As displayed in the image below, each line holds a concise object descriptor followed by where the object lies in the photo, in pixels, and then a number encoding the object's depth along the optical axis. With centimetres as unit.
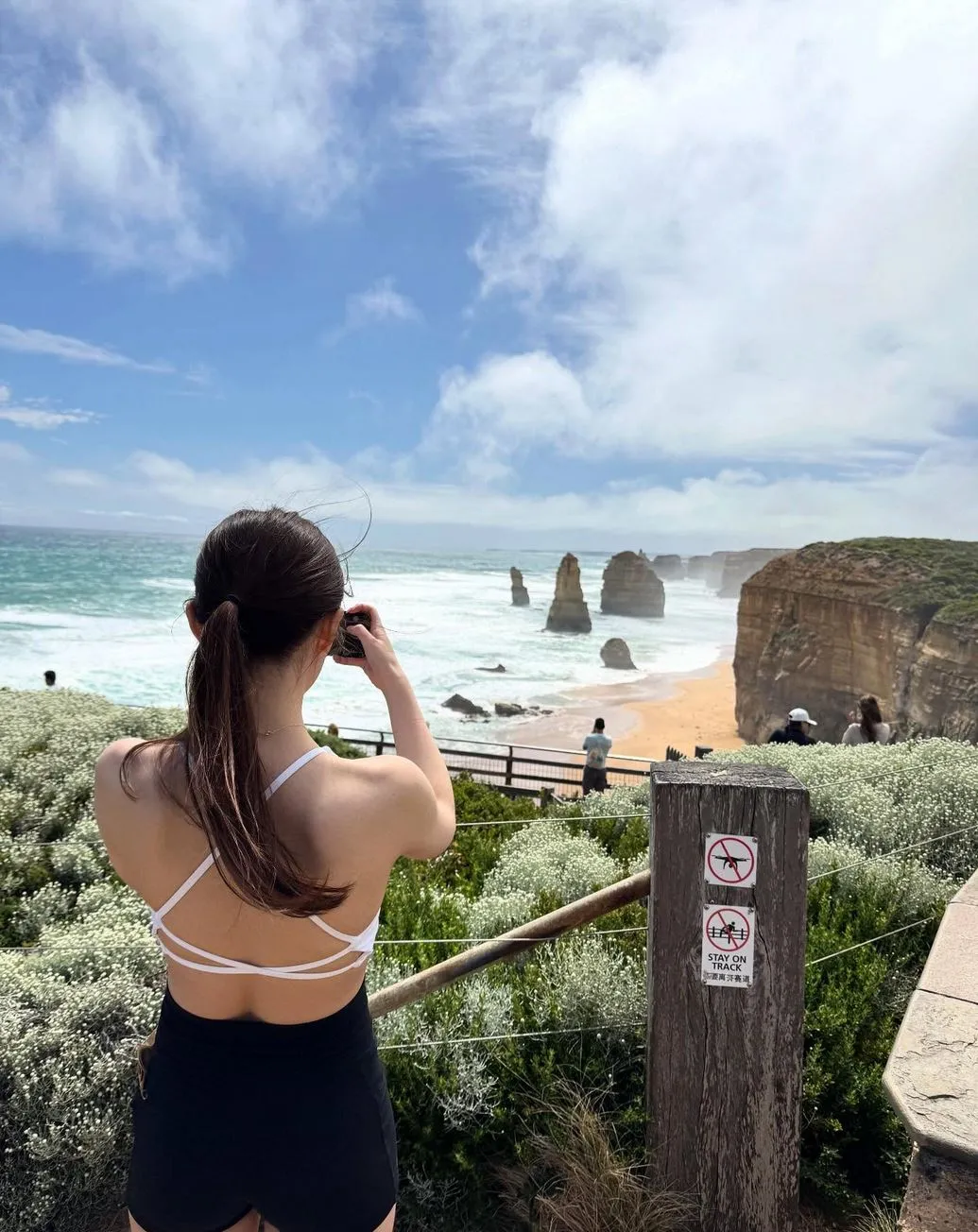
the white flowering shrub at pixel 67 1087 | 251
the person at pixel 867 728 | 841
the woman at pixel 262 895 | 129
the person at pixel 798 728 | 846
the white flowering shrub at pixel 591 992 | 271
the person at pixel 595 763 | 1175
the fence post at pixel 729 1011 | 219
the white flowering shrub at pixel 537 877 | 372
